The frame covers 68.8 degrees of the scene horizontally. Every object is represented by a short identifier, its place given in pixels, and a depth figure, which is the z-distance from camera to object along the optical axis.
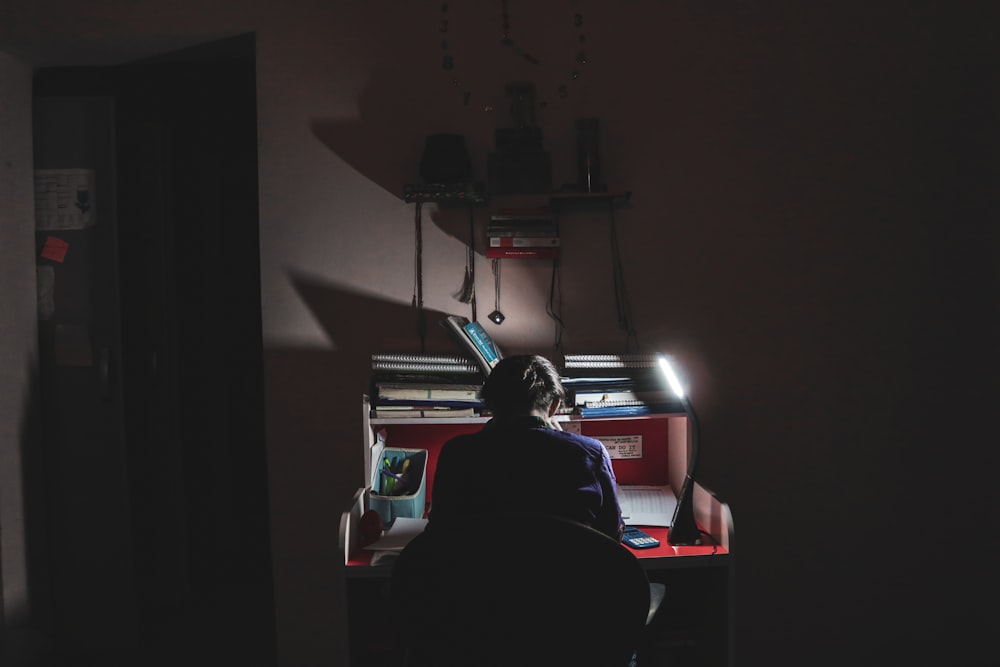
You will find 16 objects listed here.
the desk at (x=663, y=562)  1.94
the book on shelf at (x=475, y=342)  2.29
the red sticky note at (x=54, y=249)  2.69
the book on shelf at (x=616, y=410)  2.25
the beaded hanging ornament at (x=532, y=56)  2.55
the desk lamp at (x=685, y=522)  2.01
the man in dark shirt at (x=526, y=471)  1.62
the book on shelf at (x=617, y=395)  2.25
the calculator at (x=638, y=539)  1.99
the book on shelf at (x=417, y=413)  2.24
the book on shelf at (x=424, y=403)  2.24
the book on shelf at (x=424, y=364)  2.28
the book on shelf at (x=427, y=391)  2.24
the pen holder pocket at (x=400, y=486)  2.19
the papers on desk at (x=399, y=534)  1.98
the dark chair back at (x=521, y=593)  1.25
